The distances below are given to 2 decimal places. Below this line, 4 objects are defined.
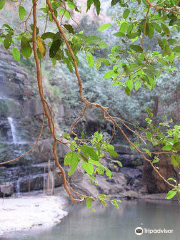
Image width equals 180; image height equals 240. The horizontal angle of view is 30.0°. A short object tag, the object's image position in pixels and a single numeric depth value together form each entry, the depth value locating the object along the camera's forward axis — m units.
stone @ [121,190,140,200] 12.02
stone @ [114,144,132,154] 14.12
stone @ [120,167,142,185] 13.56
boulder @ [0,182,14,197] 9.31
